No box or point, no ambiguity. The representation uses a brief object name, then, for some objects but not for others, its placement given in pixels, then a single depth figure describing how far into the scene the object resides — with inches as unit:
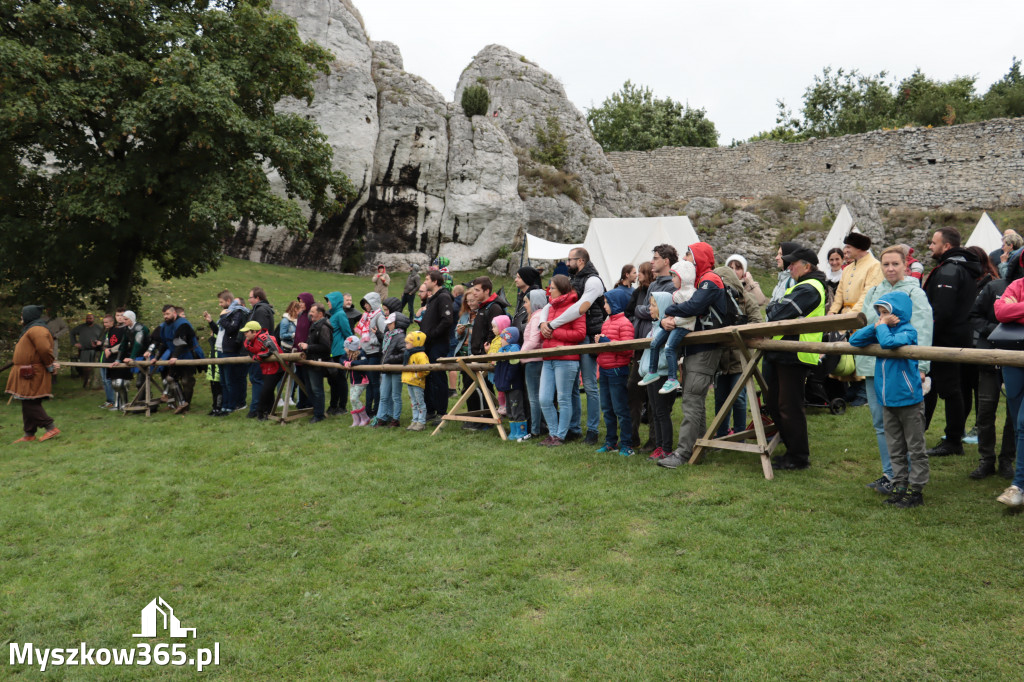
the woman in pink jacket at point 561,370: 298.5
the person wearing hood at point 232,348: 445.1
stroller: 340.2
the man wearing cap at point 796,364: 237.3
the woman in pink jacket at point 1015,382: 190.7
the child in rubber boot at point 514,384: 325.7
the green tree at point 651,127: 2112.5
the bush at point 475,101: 1235.2
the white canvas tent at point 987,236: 597.0
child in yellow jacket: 356.2
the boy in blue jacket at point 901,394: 196.4
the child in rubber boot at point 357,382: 374.3
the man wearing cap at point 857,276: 240.7
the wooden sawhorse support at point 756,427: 236.7
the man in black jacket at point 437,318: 361.7
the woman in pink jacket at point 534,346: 309.1
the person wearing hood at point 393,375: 366.9
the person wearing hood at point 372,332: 377.4
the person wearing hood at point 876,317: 207.8
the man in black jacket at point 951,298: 247.6
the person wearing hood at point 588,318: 296.5
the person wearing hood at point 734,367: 261.1
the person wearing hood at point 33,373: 393.4
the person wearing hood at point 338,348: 405.4
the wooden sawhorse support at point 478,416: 329.1
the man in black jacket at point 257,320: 424.8
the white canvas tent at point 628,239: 757.3
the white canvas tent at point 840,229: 654.5
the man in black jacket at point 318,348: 399.2
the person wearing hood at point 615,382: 279.9
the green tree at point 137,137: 506.6
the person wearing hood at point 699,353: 241.8
